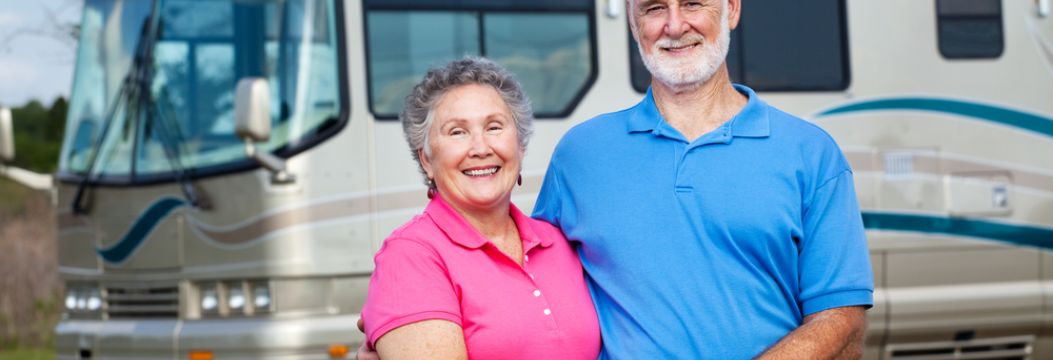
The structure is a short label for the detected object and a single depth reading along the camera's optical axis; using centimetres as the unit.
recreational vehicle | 644
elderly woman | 268
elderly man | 283
